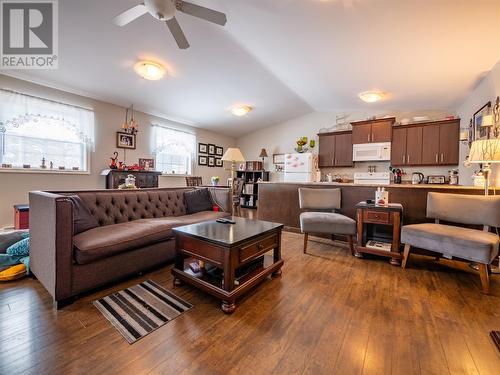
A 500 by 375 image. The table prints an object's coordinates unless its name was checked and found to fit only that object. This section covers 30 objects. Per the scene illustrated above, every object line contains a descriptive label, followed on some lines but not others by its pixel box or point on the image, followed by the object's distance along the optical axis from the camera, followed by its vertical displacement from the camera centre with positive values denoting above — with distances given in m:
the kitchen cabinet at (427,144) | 4.14 +0.85
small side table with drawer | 2.46 -0.45
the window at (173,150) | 5.02 +0.75
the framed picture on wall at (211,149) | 6.27 +0.93
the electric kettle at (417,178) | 4.68 +0.17
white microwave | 4.71 +0.74
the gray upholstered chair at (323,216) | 2.70 -0.42
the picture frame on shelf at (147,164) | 4.58 +0.35
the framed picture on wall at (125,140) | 4.23 +0.77
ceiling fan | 1.78 +1.46
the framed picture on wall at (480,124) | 2.73 +0.86
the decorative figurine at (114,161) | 4.01 +0.34
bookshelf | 6.64 -0.12
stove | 4.73 +0.17
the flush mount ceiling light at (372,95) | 3.70 +1.53
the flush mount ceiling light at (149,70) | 3.07 +1.58
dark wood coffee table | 1.53 -0.56
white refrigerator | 5.16 +0.39
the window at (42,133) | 3.08 +0.70
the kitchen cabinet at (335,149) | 5.24 +0.86
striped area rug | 1.34 -0.90
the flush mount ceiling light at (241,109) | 4.75 +1.58
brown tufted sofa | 1.51 -0.49
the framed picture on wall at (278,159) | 6.42 +0.71
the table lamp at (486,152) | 2.10 +0.35
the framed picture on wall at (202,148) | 6.00 +0.92
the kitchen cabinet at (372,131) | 4.70 +1.21
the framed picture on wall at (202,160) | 6.01 +0.59
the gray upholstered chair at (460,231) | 1.84 -0.43
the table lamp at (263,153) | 6.59 +0.89
